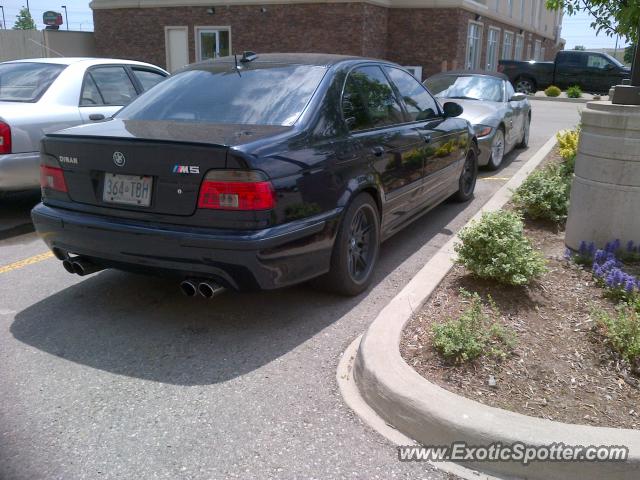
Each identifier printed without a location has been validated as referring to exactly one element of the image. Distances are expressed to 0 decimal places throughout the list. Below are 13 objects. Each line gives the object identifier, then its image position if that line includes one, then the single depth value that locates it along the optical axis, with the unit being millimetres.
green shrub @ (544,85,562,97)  25042
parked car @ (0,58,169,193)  6020
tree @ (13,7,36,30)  90638
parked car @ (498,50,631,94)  26500
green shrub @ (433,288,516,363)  3236
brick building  23312
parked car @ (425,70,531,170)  9141
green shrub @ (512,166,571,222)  5723
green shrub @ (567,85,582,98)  24688
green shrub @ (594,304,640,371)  3197
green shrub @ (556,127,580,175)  7629
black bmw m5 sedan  3559
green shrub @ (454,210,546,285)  4012
